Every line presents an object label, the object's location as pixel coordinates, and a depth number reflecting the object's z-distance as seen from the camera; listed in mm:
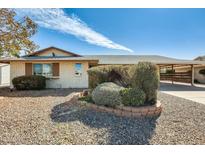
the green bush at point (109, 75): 5249
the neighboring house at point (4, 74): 15464
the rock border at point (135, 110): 3732
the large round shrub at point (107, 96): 3933
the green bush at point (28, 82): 8538
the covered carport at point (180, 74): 11361
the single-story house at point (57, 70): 9444
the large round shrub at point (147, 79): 4004
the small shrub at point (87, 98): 4666
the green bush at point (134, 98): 3920
